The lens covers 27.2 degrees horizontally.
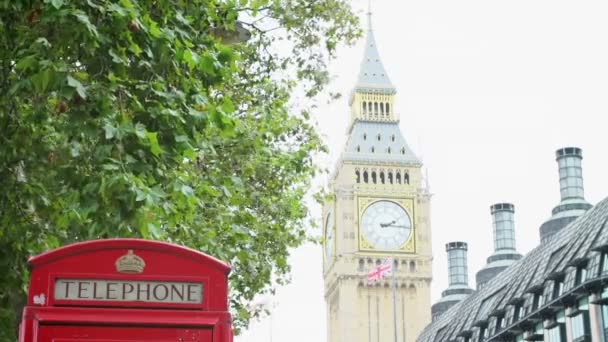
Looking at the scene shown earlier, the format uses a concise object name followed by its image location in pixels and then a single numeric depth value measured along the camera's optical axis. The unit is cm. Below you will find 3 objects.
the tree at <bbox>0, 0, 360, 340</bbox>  1170
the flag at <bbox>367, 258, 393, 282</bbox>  6163
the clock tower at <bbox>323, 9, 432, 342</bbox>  12244
